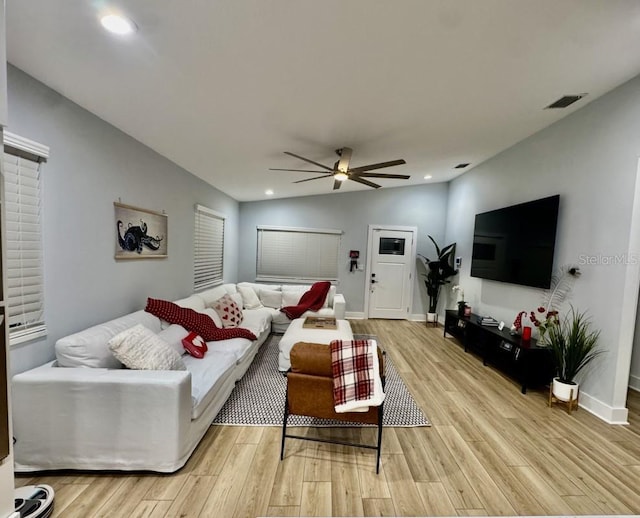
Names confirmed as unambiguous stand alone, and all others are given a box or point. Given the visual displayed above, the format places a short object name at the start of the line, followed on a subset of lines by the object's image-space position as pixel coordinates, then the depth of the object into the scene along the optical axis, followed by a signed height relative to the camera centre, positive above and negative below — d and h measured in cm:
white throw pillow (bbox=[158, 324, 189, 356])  261 -92
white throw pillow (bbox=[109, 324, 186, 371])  196 -81
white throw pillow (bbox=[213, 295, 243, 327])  367 -93
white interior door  603 -48
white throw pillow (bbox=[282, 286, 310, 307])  503 -92
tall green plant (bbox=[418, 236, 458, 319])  550 -41
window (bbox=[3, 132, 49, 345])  171 -4
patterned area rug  238 -147
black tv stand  297 -114
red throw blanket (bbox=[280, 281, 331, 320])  468 -97
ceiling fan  295 +83
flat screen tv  313 +15
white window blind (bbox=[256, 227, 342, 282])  601 -16
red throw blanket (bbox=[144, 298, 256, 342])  285 -86
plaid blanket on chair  179 -83
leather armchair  186 -94
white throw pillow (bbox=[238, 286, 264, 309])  486 -97
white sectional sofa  168 -109
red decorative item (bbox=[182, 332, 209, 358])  266 -101
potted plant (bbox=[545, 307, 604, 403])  264 -89
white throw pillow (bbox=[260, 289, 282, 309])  509 -100
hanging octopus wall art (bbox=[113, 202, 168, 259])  262 +3
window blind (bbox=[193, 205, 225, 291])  427 -16
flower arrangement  293 -70
